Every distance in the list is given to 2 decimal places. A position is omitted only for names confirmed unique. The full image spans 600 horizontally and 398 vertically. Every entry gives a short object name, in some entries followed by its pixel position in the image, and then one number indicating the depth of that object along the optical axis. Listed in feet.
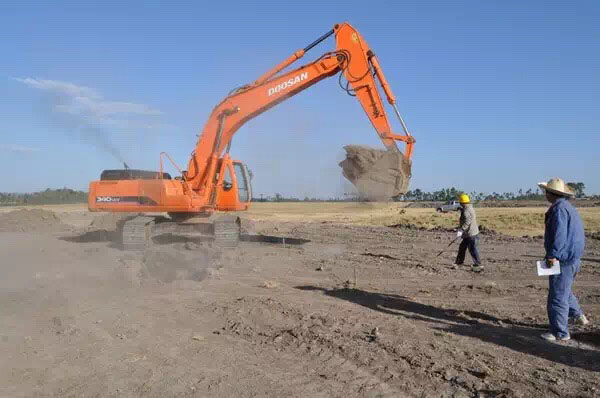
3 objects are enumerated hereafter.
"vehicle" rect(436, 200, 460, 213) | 168.86
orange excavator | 45.44
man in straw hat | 20.25
